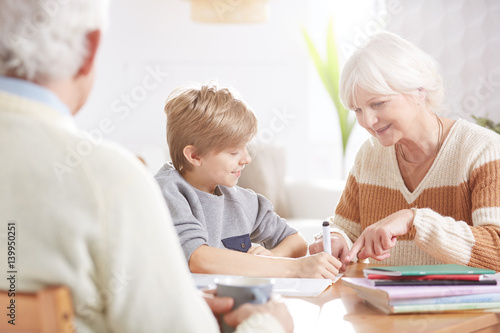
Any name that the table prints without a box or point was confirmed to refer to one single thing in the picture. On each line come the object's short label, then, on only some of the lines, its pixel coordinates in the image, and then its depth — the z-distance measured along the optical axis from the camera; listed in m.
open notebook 1.19
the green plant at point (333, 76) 4.46
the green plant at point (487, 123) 3.30
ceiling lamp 4.14
